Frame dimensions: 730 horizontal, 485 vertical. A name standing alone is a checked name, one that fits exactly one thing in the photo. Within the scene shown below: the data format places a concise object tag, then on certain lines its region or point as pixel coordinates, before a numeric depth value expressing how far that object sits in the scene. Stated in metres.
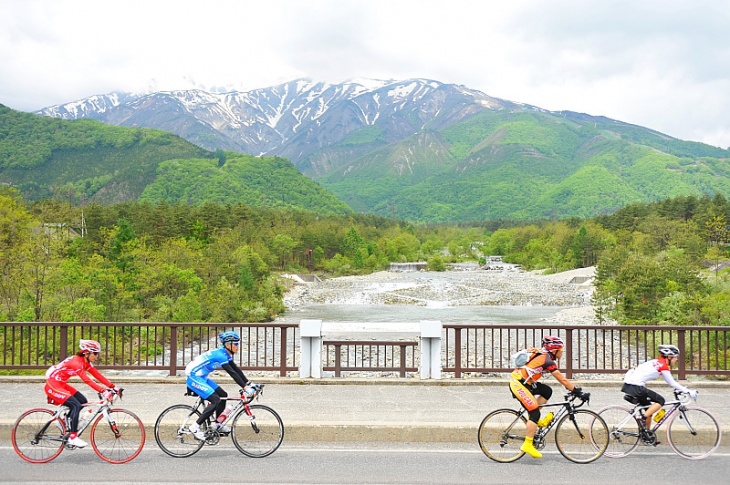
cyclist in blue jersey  7.86
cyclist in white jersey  7.80
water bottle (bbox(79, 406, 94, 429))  7.68
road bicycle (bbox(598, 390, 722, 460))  7.88
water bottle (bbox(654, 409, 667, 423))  7.85
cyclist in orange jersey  7.52
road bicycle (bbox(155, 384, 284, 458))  7.99
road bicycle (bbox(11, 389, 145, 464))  7.63
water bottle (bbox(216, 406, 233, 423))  7.98
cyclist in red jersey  7.57
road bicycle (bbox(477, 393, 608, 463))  7.72
